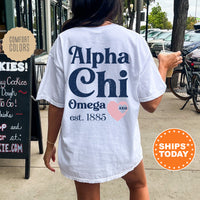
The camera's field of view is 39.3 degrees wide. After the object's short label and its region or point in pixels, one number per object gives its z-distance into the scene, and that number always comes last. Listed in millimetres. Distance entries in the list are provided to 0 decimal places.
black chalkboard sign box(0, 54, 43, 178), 3254
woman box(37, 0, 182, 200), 1458
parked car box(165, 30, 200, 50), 12081
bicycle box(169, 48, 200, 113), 6038
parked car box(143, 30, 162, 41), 22341
